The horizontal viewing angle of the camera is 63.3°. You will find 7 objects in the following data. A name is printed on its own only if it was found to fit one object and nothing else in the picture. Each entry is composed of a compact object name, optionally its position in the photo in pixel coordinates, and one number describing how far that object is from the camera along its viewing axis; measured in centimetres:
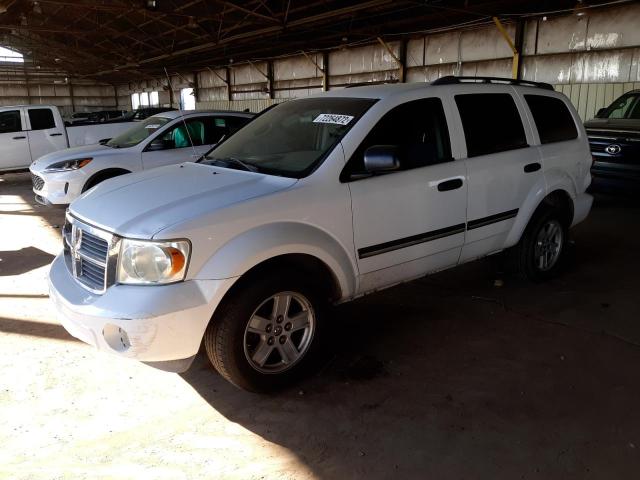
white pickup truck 1184
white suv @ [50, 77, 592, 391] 270
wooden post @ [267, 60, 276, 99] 2269
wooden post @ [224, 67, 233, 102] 2611
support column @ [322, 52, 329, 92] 1939
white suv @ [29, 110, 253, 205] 771
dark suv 782
